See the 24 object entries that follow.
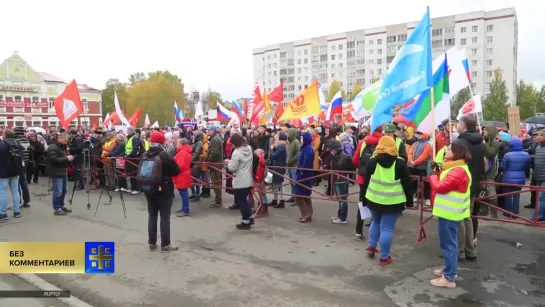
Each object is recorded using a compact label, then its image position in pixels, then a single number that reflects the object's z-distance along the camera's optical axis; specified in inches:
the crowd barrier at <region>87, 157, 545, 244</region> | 257.8
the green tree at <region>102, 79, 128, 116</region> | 3585.1
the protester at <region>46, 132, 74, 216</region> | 339.0
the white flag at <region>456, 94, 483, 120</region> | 469.1
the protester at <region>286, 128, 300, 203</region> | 370.9
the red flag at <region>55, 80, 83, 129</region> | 516.7
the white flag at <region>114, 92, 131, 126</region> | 774.5
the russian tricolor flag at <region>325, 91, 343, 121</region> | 643.5
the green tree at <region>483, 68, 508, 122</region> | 1867.6
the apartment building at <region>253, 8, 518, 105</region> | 2878.9
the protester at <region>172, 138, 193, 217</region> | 342.6
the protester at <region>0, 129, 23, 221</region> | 321.3
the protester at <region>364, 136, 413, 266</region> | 210.8
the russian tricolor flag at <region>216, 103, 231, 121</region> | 848.9
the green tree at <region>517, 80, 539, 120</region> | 2492.6
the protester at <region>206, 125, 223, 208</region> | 391.5
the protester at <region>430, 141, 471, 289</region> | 188.1
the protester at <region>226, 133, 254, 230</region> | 293.6
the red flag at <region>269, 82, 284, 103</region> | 719.1
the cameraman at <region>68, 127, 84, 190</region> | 455.4
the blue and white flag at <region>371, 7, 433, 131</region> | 249.0
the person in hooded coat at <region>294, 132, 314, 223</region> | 321.7
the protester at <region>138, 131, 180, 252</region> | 244.4
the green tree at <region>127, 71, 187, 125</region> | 2876.5
